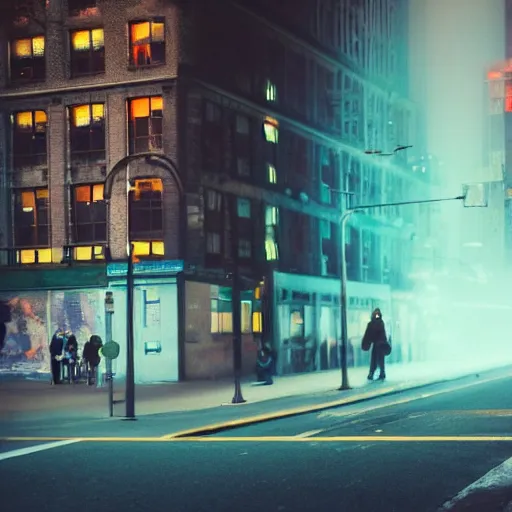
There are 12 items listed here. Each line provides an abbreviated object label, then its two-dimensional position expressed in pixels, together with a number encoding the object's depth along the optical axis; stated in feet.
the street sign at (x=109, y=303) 75.05
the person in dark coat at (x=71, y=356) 109.91
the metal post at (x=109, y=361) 67.26
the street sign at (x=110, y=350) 65.05
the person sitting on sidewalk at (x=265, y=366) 104.27
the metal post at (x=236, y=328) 75.31
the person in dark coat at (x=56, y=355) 108.68
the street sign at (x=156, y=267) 115.44
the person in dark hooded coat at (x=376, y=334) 101.81
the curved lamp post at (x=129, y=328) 64.03
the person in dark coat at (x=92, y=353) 106.83
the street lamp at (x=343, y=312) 93.44
